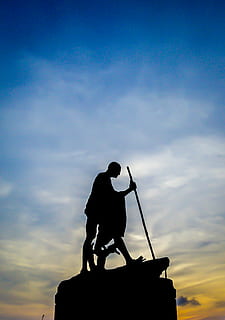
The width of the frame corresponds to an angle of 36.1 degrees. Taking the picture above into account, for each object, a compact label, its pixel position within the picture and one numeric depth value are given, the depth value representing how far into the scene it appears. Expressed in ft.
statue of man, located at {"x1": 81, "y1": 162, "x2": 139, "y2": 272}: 26.49
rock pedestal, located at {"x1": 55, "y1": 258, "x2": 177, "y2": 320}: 22.27
